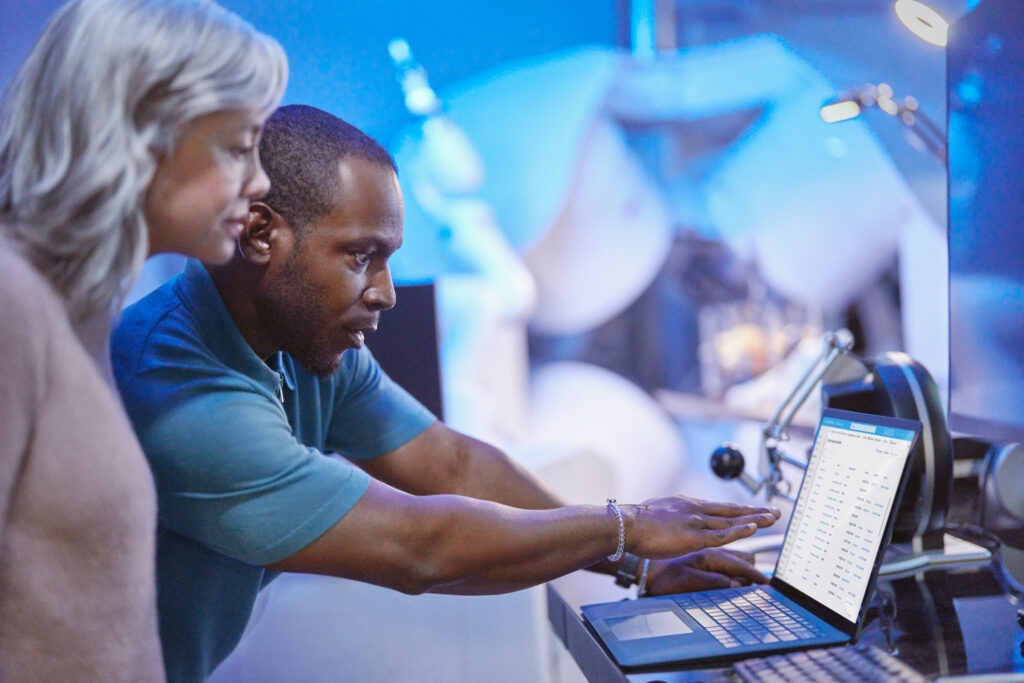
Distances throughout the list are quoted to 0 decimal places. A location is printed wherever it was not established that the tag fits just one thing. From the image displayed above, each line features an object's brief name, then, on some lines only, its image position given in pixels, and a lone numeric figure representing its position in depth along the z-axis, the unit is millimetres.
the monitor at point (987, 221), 1000
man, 854
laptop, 858
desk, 809
